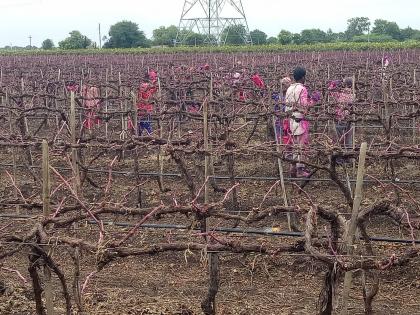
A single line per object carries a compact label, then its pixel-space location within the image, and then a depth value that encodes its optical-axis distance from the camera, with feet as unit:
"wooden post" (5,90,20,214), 32.12
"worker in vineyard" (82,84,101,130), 37.74
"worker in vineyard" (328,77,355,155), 33.19
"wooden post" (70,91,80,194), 25.75
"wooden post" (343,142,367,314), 13.93
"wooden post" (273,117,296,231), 25.70
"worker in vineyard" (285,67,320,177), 32.21
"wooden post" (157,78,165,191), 31.02
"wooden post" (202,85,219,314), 18.11
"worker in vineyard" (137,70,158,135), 36.76
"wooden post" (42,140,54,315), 14.29
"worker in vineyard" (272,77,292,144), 34.50
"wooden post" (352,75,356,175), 34.95
